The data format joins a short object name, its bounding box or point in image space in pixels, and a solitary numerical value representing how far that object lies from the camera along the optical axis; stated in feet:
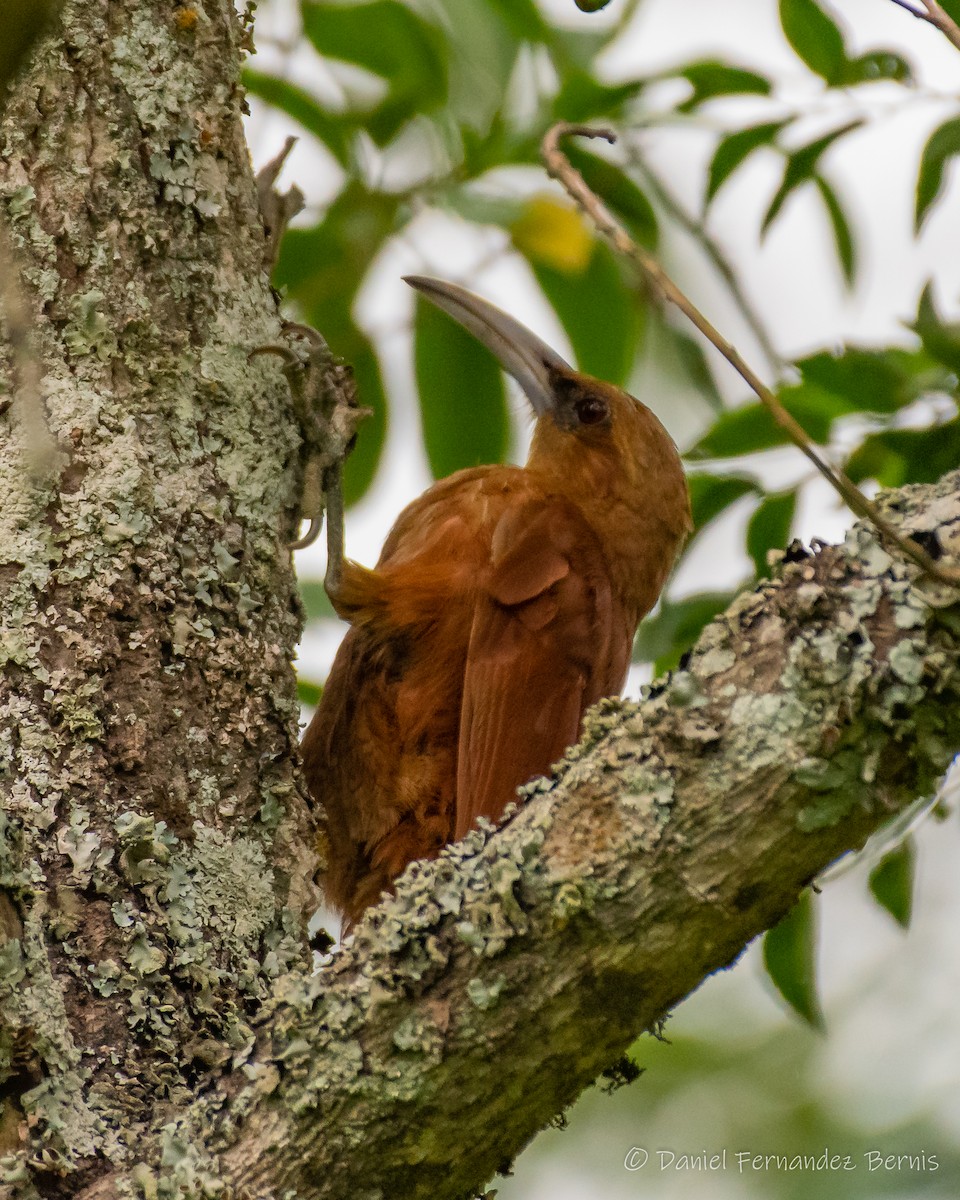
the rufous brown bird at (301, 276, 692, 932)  18.38
